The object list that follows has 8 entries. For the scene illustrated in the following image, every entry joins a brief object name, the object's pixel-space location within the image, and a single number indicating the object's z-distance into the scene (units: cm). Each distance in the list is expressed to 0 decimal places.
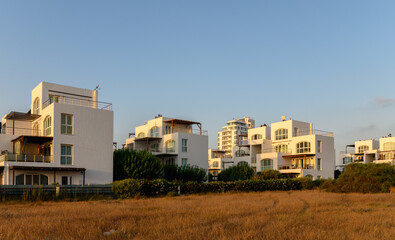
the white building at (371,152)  7919
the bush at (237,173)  5356
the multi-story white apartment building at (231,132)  18012
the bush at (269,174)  4889
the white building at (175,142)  5294
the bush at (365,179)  3453
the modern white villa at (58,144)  3378
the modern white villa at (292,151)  5766
